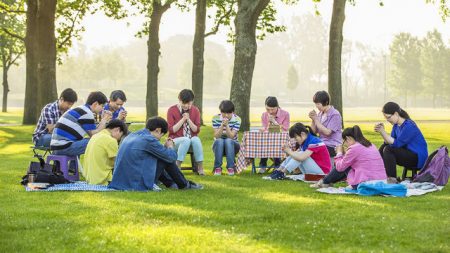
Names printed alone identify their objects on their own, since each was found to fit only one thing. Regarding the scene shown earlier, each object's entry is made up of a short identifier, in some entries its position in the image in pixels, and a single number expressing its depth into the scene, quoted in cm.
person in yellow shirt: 1192
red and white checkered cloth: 1424
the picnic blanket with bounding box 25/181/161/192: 1155
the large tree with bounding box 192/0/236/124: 3139
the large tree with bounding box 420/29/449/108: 11919
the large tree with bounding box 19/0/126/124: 2630
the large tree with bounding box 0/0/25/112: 4625
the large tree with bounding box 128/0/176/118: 3189
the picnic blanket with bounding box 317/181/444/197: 1102
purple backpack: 1232
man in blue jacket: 1118
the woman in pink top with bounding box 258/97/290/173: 1493
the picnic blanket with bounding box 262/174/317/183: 1358
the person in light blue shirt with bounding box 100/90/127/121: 1415
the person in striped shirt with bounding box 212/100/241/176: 1427
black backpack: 1213
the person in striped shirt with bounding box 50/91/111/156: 1276
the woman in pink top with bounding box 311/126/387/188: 1130
